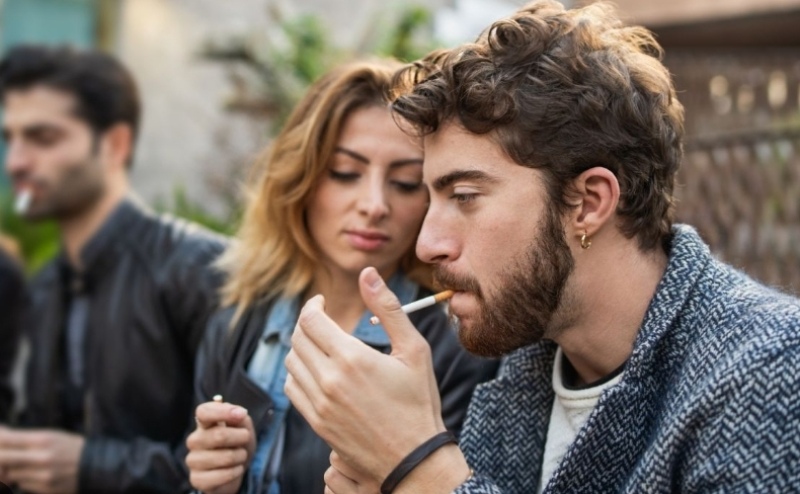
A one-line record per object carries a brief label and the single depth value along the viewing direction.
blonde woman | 1.00
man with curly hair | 0.77
